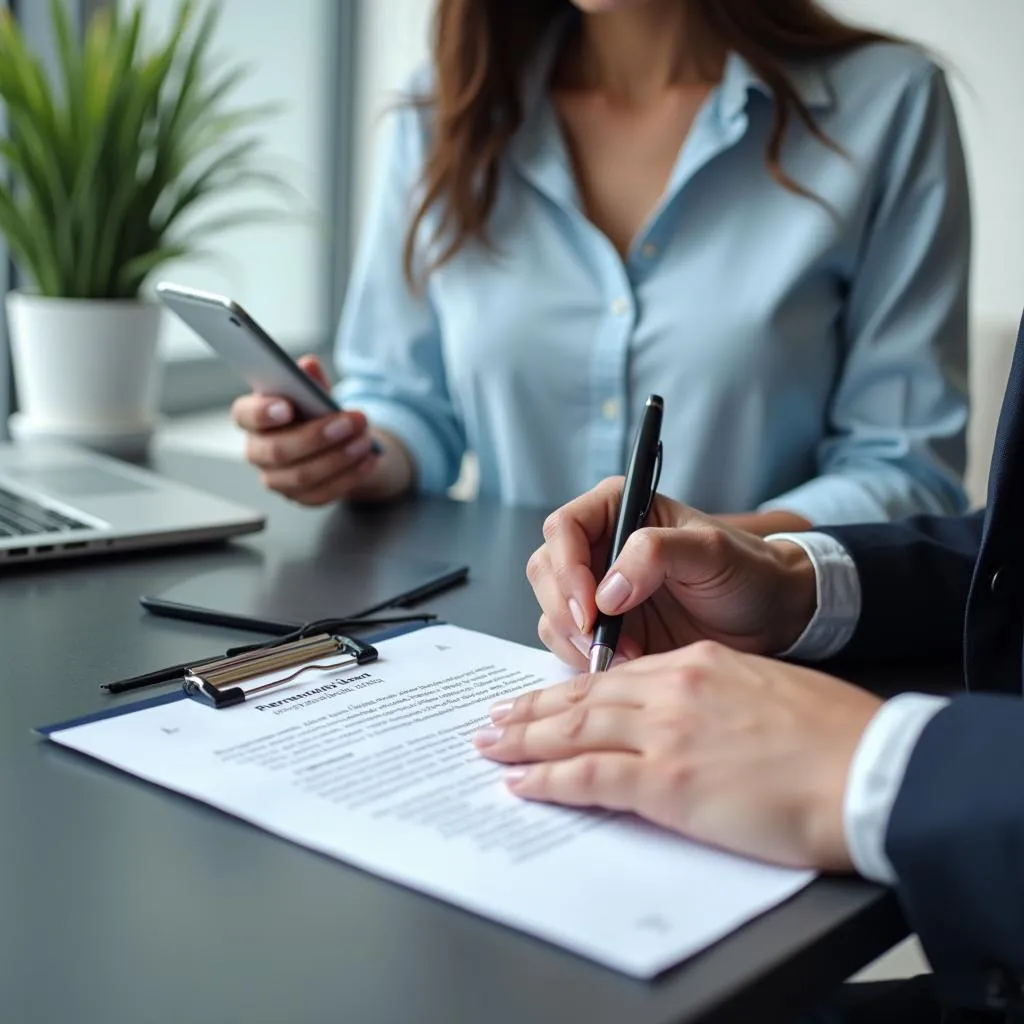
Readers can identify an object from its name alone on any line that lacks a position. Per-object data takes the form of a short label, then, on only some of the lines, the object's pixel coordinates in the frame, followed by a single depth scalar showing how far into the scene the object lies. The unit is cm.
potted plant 149
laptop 101
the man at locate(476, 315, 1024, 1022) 53
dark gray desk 45
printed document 50
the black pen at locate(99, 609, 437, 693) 73
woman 132
